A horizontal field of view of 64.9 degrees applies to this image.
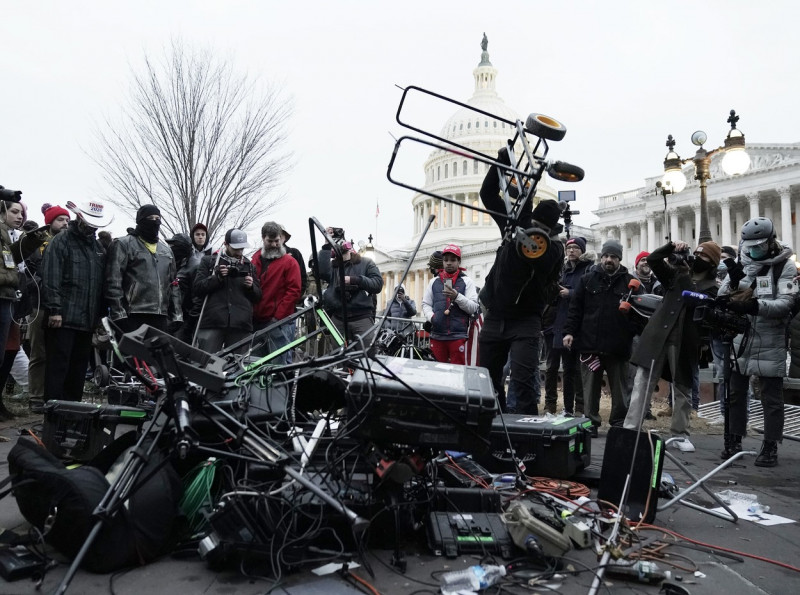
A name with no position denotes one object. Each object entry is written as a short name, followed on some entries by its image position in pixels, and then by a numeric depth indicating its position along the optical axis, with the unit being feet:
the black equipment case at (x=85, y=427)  12.47
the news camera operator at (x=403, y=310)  41.09
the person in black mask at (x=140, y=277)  20.03
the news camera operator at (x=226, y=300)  21.52
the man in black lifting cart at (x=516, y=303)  15.56
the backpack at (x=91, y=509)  8.82
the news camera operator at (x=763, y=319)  18.03
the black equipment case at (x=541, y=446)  14.12
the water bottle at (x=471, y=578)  8.57
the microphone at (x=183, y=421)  8.17
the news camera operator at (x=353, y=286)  25.05
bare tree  54.03
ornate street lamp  31.68
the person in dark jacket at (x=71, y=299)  18.39
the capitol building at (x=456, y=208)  282.15
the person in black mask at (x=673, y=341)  19.47
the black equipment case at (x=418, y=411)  9.37
